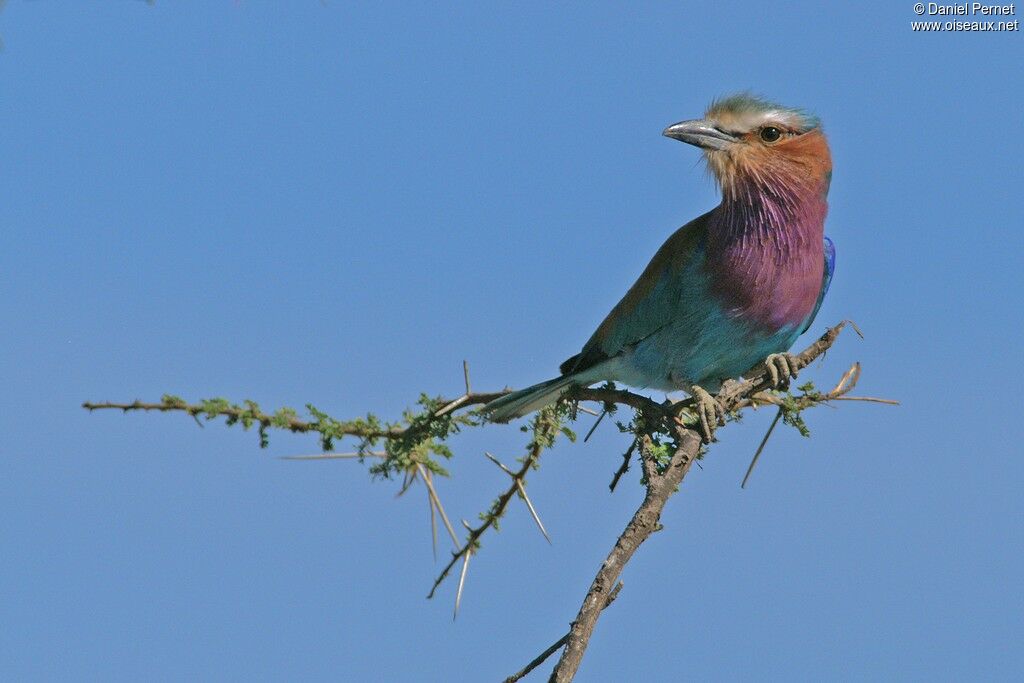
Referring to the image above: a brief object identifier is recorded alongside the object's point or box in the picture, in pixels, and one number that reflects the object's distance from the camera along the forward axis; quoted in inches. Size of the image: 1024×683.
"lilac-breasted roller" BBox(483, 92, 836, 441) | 374.3
